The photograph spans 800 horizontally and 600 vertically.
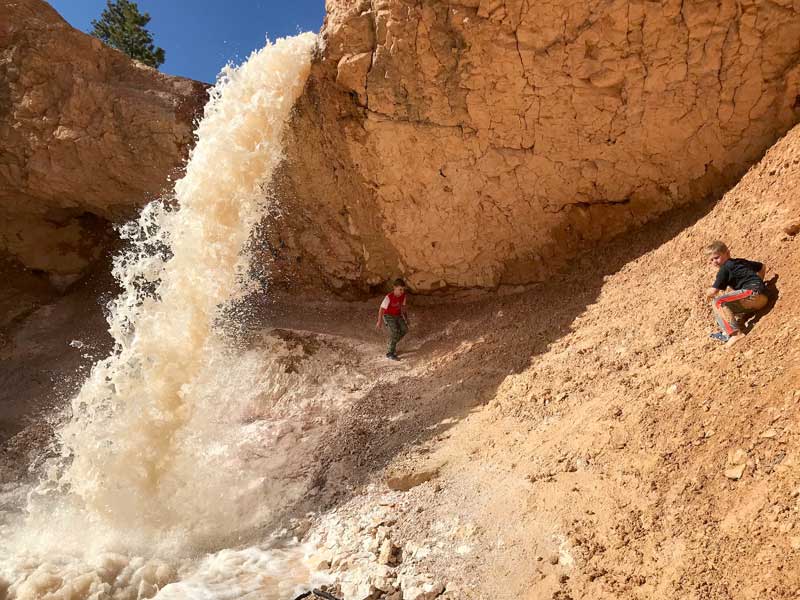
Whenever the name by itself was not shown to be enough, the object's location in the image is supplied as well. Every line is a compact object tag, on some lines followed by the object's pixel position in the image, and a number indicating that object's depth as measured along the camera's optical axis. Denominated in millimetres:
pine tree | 18938
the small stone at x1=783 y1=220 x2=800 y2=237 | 4570
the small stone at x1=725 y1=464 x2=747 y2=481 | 2891
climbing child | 4039
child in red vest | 7711
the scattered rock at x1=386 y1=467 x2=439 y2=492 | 4727
